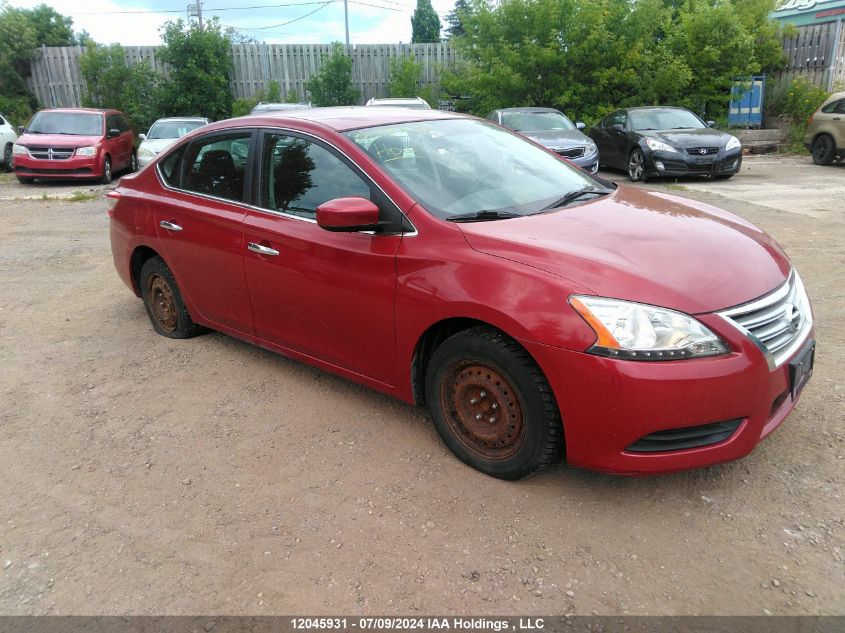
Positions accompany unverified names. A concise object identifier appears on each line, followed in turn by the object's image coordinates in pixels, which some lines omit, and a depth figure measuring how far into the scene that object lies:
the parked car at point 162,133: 14.06
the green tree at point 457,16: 18.80
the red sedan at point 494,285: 2.68
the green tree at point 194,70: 20.38
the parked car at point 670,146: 12.91
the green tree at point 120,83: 20.83
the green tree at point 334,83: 20.98
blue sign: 18.05
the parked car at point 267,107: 13.06
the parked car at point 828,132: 14.21
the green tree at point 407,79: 20.86
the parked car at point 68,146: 14.24
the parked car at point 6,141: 16.83
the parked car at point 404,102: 13.07
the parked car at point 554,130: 12.62
